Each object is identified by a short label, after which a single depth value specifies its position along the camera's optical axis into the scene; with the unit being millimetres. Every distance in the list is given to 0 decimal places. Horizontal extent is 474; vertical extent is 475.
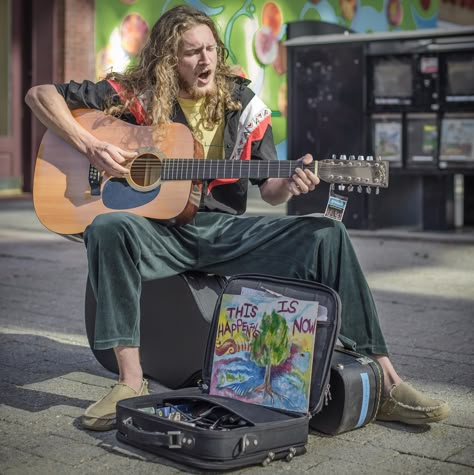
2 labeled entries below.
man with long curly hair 3244
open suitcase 2738
